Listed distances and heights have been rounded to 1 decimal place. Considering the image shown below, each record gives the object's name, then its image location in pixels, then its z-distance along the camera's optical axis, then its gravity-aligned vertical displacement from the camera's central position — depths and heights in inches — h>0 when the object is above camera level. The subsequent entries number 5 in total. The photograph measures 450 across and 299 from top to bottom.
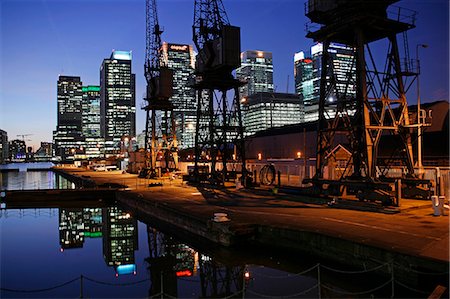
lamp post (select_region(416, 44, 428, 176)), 1144.8 +76.3
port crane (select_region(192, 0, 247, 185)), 1740.9 +435.9
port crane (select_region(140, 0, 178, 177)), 2704.2 +461.2
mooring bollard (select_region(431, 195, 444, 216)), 845.8 -110.8
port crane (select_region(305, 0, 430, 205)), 1080.2 +180.3
